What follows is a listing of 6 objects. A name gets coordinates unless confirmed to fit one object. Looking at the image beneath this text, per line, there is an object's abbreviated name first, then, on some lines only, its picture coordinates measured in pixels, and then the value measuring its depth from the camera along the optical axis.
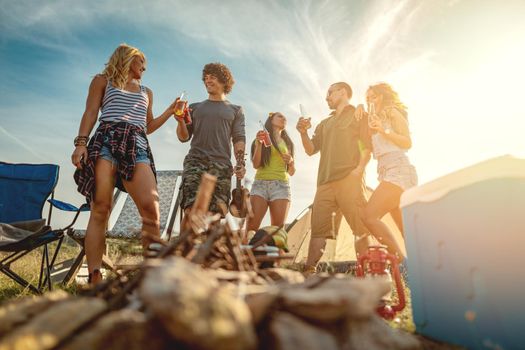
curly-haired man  3.53
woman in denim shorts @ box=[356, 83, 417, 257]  3.11
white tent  6.51
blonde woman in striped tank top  2.44
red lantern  2.16
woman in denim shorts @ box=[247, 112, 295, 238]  4.19
